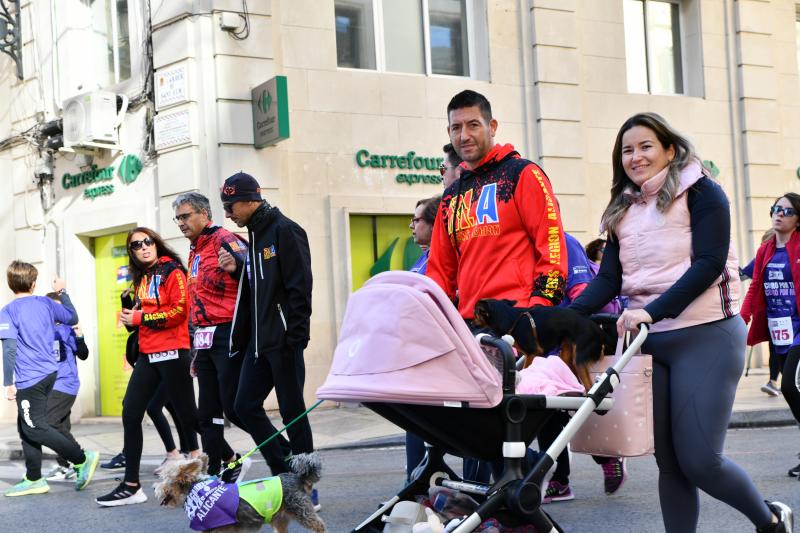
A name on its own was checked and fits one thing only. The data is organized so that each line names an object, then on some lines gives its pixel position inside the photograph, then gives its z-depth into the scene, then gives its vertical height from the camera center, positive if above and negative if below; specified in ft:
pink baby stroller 10.94 -1.35
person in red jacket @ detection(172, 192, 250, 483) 21.48 -0.89
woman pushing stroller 12.47 -0.67
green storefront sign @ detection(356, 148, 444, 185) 44.29 +4.87
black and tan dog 12.26 -0.92
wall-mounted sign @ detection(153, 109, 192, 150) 41.60 +6.55
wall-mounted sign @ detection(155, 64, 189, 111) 41.75 +8.43
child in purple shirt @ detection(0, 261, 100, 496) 25.73 -2.45
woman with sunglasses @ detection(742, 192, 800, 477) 22.11 -1.13
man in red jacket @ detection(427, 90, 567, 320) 14.06 +0.60
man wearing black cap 19.77 -0.87
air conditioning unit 43.55 +7.43
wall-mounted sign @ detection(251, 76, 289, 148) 39.93 +6.76
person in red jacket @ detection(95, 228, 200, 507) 22.84 -1.41
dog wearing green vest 15.02 -3.51
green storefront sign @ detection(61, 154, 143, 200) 44.45 +5.08
